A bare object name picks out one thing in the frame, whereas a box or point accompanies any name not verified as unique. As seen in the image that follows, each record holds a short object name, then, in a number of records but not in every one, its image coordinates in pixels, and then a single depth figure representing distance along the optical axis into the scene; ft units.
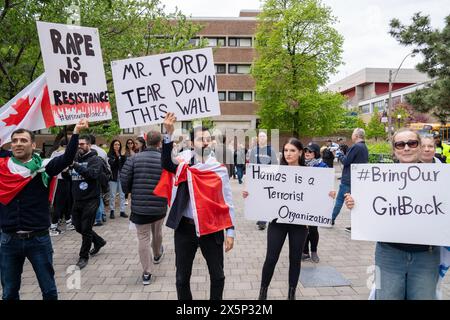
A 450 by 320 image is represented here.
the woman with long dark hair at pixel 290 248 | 13.16
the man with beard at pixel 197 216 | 11.33
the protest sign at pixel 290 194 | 13.35
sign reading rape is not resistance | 12.69
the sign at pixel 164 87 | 13.02
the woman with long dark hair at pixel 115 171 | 30.76
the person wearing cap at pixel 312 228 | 18.78
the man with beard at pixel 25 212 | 11.15
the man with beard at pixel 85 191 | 18.52
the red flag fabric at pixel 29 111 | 13.23
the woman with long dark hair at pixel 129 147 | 32.16
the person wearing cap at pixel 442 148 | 29.99
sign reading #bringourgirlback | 9.48
